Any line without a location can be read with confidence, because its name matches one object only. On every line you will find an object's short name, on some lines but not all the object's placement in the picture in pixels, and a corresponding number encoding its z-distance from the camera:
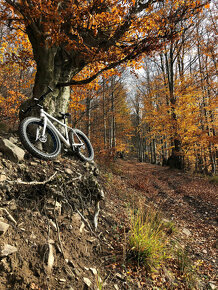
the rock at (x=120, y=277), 2.55
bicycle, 3.37
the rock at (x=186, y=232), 4.85
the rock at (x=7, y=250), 1.76
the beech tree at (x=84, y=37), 4.39
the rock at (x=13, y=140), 3.93
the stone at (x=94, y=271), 2.39
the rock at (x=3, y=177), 2.55
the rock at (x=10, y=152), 3.16
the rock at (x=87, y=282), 2.11
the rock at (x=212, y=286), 3.05
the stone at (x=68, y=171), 3.87
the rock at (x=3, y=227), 1.92
